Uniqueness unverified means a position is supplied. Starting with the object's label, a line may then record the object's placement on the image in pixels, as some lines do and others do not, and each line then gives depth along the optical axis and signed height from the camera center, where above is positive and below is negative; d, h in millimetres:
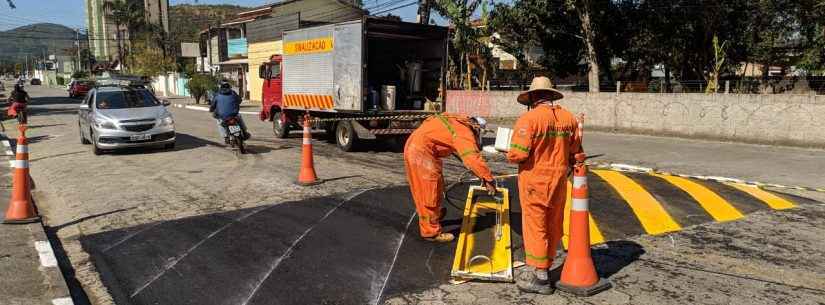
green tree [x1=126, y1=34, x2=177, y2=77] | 63594 +3100
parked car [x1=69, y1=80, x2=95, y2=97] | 45406 +153
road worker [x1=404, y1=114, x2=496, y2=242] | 5453 -617
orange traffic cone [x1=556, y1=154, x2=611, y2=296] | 4406 -1252
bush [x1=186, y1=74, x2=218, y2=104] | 37094 +255
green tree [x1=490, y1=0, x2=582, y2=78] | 25938 +2663
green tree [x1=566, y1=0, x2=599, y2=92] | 21672 +1938
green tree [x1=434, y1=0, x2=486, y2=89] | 25047 +2616
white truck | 12875 +299
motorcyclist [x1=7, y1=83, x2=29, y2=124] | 20578 -451
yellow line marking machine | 4848 -1460
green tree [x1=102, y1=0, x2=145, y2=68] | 77875 +9750
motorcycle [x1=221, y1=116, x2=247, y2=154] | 12727 -932
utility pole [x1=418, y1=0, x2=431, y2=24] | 26531 +3491
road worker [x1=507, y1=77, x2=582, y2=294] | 4324 -633
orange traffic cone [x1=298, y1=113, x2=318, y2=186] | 9000 -1176
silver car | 12805 -666
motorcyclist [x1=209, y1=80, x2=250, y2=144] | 12992 -346
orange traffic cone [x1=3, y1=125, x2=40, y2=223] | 6902 -1232
